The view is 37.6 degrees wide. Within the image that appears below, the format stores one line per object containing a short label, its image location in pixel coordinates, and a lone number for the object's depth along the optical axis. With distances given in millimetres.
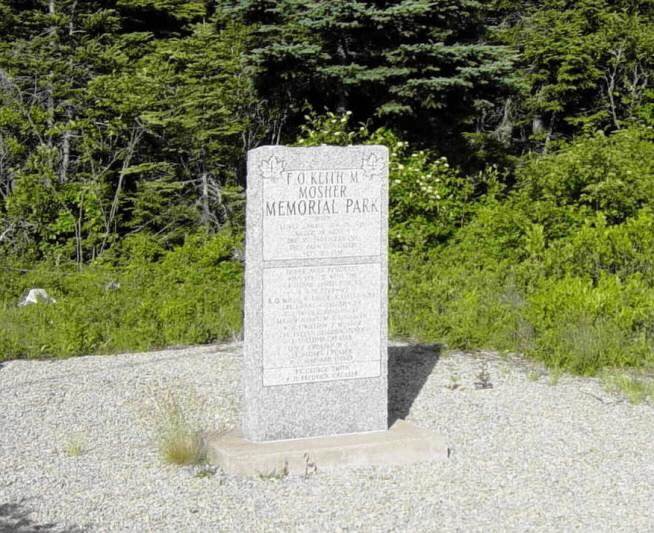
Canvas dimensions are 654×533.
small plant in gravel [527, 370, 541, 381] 7039
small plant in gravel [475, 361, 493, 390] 6746
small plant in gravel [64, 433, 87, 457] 5293
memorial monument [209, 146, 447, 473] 5086
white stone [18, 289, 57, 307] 9883
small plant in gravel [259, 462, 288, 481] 4895
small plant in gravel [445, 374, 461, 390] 6742
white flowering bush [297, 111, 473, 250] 11930
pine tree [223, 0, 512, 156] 11969
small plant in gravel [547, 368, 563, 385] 6938
